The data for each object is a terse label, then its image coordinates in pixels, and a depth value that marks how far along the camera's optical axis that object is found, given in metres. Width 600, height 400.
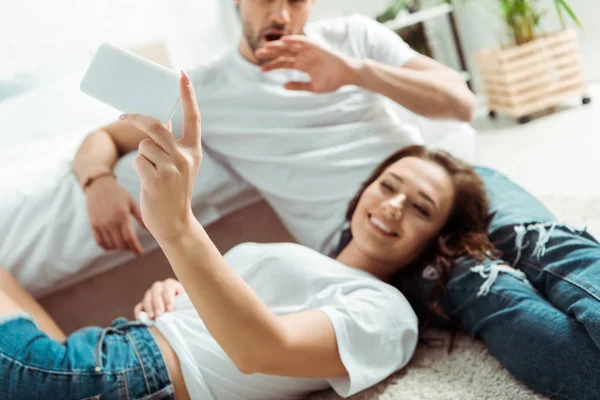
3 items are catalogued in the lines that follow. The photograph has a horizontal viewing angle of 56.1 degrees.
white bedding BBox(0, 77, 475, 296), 1.12
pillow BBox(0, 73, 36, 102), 2.02
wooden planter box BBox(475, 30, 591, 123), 2.48
